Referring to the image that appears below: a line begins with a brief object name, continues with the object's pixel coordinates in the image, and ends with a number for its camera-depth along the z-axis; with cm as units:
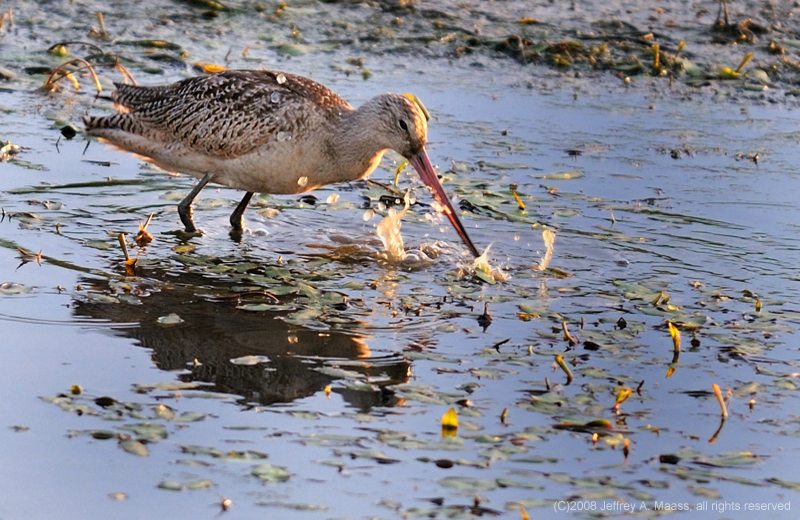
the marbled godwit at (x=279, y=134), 1294
